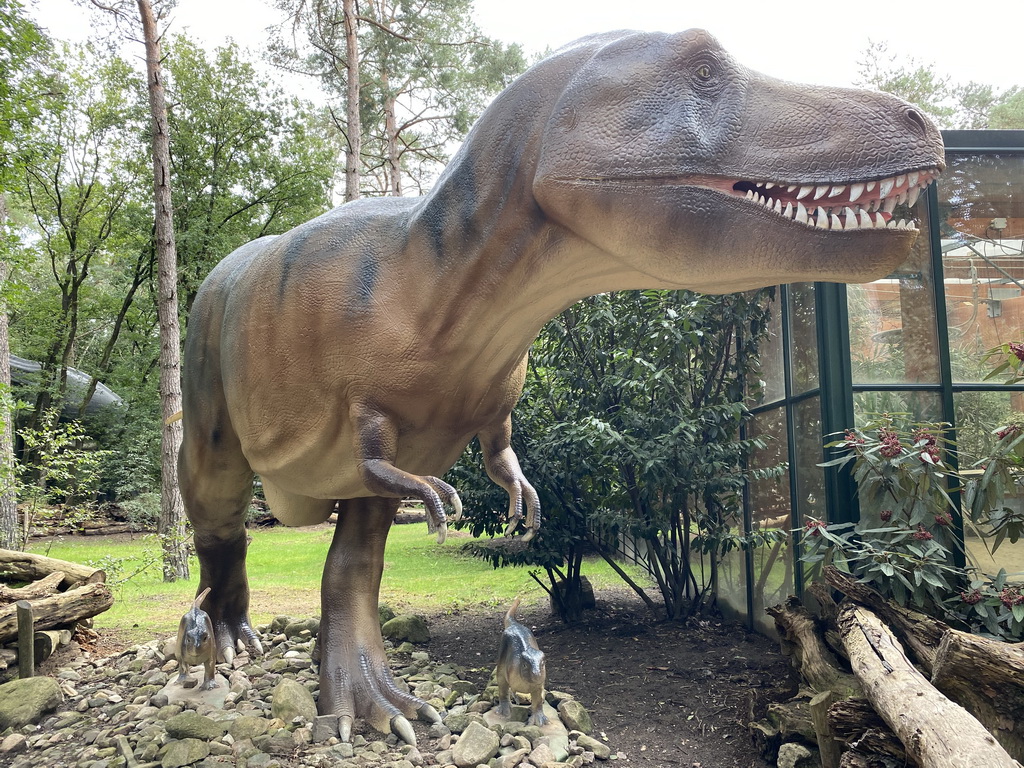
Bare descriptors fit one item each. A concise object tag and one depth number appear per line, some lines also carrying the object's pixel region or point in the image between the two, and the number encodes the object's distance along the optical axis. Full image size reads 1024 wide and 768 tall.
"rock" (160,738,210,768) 2.84
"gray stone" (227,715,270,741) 3.07
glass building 4.54
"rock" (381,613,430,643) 5.15
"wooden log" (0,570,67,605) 4.55
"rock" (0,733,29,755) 3.22
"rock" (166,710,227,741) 3.06
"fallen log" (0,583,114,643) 4.29
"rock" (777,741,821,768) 3.10
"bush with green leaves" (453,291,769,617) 5.24
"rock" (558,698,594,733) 3.32
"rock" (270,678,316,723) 3.21
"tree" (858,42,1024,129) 16.55
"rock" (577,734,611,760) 3.12
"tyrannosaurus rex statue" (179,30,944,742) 2.01
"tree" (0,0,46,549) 5.84
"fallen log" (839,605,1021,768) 2.07
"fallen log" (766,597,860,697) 3.43
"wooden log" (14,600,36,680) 4.09
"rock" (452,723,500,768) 2.87
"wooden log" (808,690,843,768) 2.94
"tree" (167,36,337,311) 15.08
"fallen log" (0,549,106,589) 5.07
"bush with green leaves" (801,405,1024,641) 3.56
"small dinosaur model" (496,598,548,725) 2.94
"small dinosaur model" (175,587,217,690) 3.30
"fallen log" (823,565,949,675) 3.30
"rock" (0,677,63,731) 3.51
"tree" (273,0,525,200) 13.07
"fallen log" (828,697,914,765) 2.71
